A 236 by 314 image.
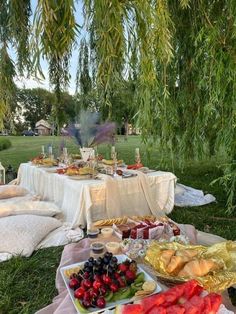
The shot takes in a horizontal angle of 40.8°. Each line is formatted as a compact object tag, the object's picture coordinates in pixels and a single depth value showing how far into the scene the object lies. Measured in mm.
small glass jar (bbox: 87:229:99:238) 1919
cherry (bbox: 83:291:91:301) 1205
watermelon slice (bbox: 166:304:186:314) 990
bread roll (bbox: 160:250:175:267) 1363
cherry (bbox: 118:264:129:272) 1357
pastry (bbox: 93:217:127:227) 2166
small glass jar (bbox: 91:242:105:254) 1604
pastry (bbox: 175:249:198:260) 1407
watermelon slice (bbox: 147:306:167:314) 993
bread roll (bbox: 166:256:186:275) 1339
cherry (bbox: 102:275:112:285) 1278
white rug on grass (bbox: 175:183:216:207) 4350
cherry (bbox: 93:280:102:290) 1248
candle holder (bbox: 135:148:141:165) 4031
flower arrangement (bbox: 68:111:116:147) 3516
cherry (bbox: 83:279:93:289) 1264
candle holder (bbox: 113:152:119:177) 3619
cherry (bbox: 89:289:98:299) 1213
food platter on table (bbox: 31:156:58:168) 4327
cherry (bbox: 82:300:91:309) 1191
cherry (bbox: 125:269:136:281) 1330
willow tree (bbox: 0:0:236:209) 850
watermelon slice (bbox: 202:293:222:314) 1017
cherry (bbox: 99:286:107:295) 1235
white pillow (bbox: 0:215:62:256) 2676
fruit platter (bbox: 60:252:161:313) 1206
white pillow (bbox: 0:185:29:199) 3777
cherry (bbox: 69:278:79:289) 1309
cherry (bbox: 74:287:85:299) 1232
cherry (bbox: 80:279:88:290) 1264
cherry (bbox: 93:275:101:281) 1282
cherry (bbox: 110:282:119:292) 1261
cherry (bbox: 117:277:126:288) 1297
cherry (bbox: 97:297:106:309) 1182
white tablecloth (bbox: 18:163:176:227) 3191
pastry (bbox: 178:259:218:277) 1309
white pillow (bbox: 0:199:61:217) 3203
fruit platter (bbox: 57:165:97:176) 3502
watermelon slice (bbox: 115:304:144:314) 1018
